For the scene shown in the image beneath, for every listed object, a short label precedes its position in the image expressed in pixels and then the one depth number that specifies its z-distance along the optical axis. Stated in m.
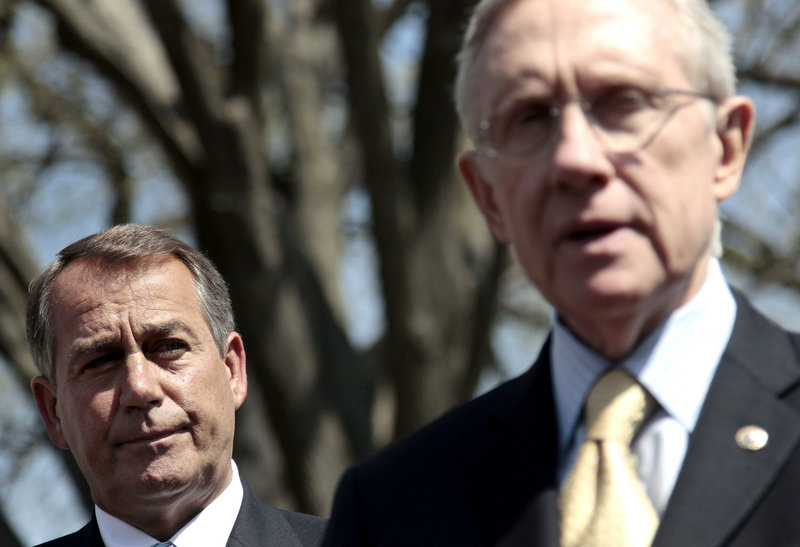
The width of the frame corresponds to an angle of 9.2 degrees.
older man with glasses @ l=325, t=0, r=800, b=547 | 2.87
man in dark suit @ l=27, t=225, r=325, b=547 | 3.27
